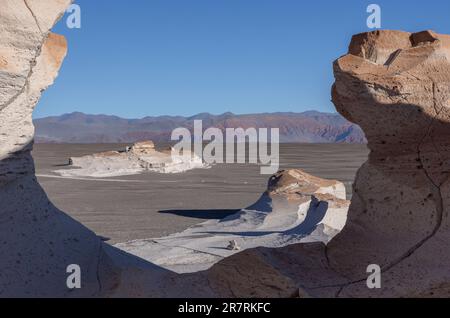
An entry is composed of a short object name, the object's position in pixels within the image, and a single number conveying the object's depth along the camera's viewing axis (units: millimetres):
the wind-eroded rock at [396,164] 3602
